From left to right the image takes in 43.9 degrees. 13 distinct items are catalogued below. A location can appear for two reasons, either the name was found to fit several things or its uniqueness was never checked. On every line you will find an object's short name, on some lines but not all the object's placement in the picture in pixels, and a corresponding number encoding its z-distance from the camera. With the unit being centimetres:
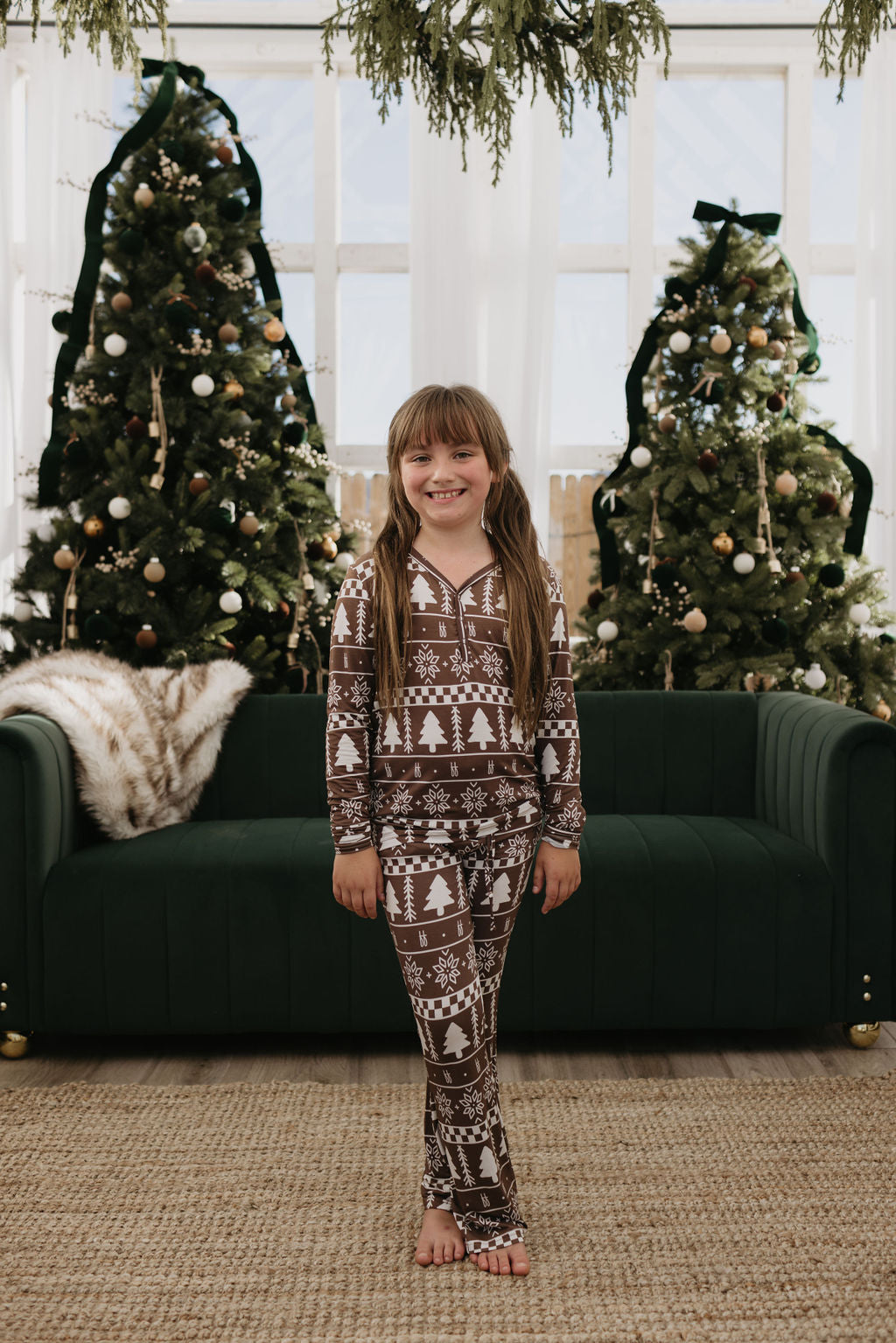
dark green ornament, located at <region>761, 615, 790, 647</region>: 356
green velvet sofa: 249
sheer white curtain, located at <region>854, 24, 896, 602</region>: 473
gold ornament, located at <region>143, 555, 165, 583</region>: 343
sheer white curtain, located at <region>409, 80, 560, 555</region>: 466
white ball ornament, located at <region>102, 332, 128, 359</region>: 347
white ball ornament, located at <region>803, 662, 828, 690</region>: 354
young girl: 158
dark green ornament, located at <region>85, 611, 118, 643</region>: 344
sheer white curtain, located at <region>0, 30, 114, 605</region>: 462
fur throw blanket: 266
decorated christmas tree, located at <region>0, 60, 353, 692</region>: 349
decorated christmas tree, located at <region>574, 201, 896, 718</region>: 362
